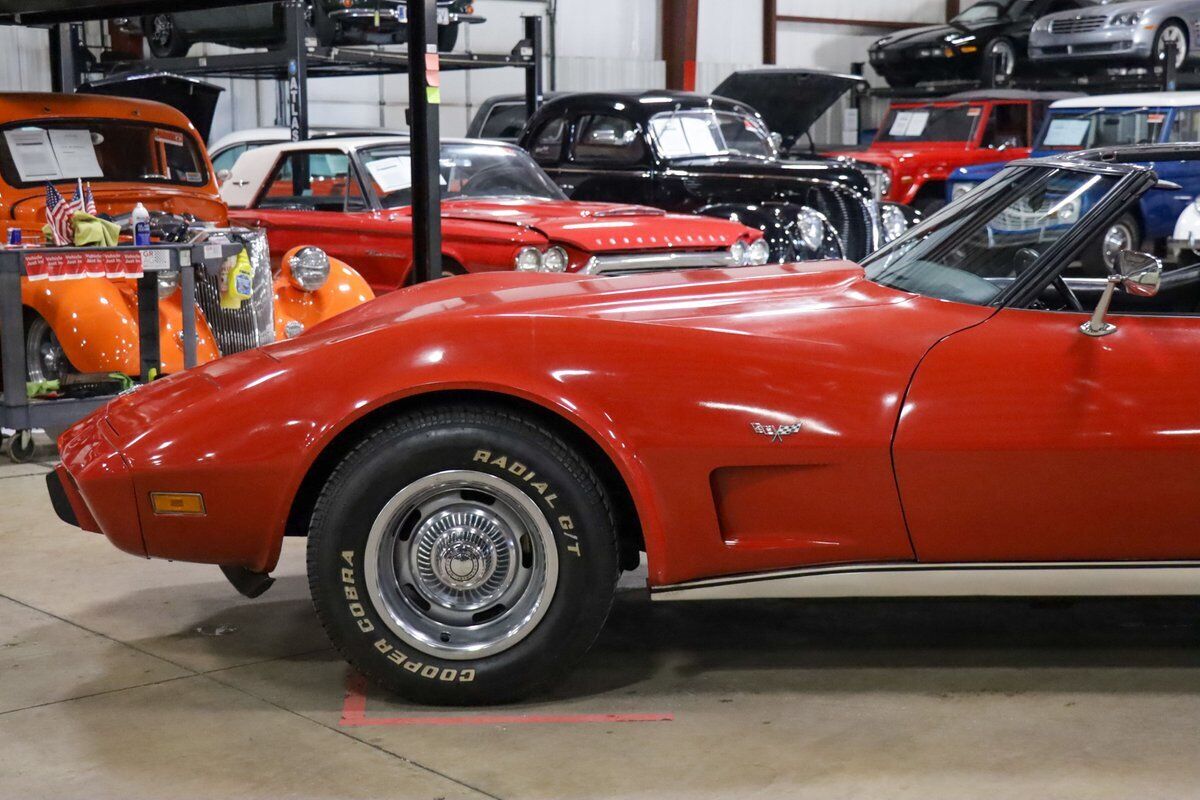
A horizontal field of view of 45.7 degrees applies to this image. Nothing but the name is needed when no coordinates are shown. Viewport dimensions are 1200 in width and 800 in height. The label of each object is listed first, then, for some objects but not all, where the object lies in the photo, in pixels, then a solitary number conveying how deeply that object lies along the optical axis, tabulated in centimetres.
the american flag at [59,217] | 587
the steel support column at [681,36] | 2312
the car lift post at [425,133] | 613
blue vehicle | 1312
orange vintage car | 637
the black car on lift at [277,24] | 1187
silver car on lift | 1636
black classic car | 954
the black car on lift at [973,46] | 1938
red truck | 1529
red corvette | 317
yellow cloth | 585
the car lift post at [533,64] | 1258
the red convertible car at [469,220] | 754
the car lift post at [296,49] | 1091
